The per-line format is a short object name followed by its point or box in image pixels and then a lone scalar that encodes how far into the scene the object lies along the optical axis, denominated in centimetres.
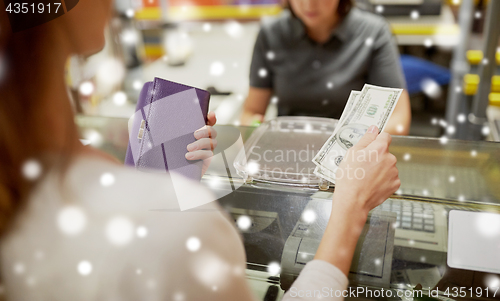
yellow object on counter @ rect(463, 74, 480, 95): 247
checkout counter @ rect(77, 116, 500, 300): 73
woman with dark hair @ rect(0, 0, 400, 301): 64
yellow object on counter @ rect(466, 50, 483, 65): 245
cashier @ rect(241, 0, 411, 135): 157
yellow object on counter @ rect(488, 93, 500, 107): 241
